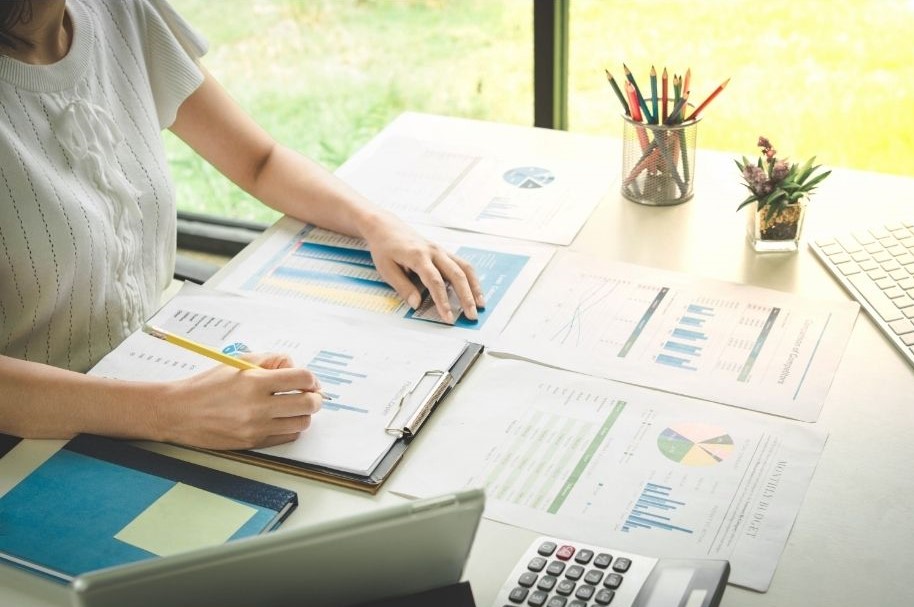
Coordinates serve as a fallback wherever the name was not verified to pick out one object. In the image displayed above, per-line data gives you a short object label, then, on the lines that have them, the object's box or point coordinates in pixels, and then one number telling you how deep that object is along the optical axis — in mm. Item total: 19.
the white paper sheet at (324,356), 1100
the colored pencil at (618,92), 1486
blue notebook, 972
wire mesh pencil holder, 1492
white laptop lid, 720
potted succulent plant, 1372
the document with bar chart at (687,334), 1180
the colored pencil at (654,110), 1471
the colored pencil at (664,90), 1479
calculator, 871
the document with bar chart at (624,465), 980
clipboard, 1054
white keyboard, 1261
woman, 1115
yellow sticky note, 974
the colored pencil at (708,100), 1462
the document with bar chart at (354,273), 1343
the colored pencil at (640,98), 1463
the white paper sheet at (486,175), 1549
